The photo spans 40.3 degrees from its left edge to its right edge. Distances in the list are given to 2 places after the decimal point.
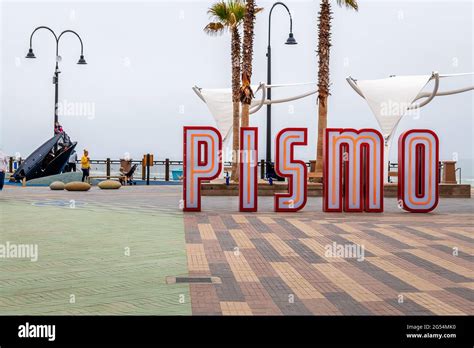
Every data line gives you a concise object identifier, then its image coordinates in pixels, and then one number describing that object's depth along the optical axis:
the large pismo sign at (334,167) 16.66
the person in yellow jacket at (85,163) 30.30
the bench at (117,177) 32.82
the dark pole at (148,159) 33.53
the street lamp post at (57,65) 34.65
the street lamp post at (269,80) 31.88
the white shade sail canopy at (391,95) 28.97
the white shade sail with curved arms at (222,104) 37.19
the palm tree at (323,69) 27.05
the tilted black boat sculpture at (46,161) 32.19
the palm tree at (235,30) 28.44
